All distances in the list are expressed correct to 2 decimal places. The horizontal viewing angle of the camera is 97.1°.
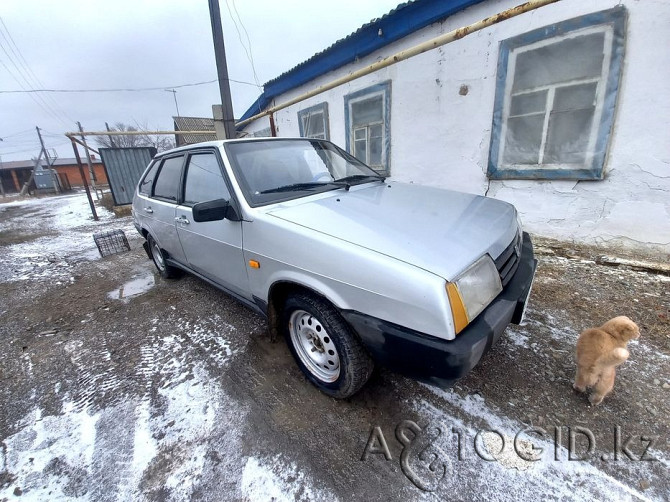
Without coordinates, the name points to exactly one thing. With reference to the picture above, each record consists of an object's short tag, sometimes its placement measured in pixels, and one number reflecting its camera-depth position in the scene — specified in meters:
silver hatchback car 1.37
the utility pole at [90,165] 11.51
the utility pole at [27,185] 26.27
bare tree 34.33
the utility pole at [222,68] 6.65
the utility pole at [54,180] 25.08
